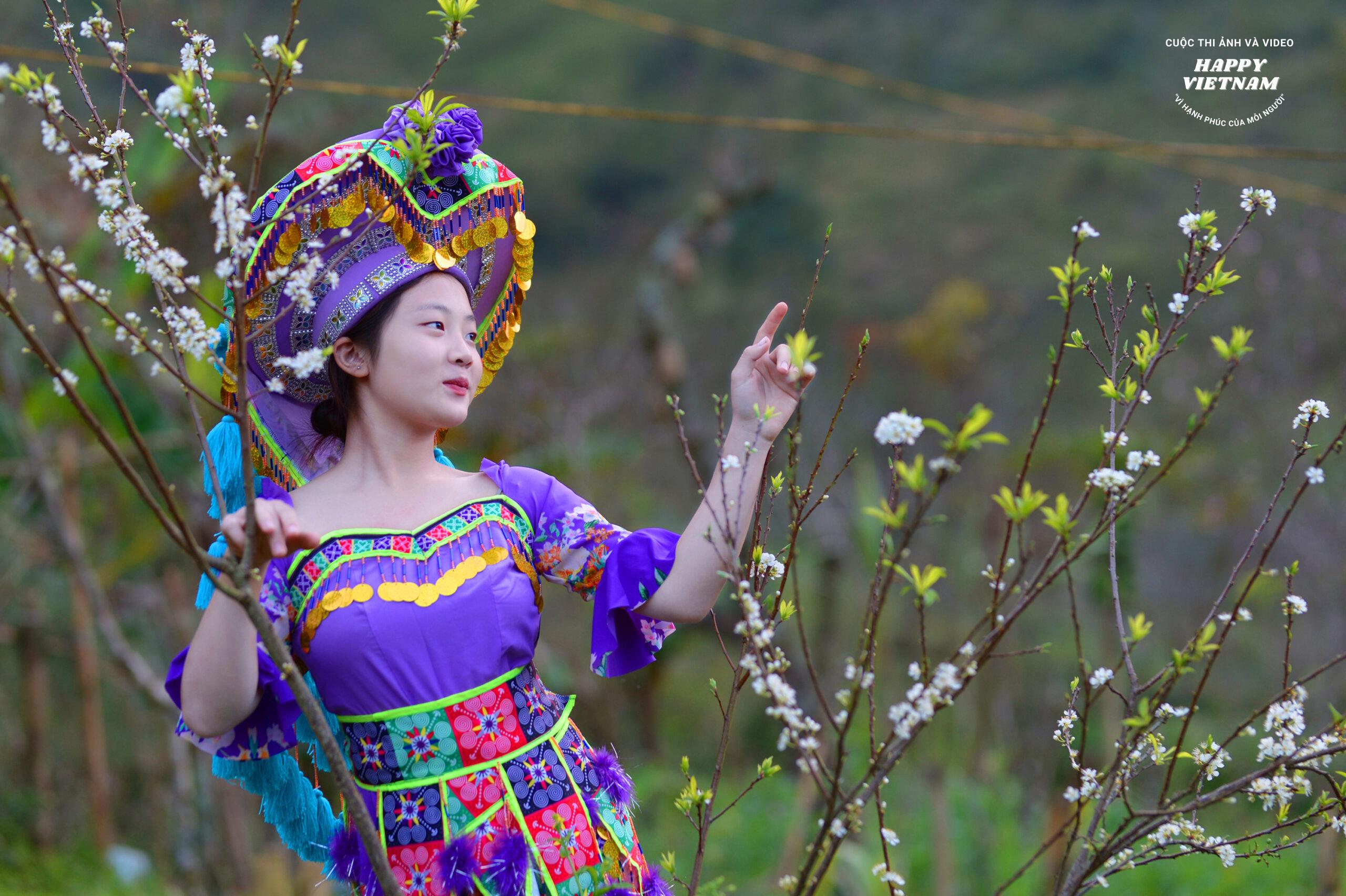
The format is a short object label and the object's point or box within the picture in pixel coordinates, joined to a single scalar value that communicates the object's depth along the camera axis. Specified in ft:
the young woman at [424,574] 21.55
